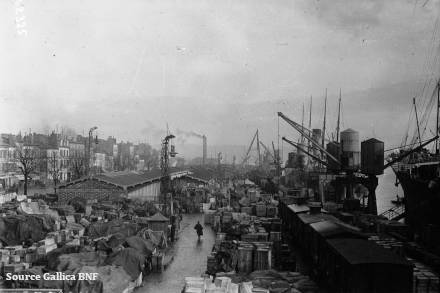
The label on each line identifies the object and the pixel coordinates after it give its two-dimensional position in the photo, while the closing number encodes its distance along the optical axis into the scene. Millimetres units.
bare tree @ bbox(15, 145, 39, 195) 52512
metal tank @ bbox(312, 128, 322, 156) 45938
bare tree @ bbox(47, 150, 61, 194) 58656
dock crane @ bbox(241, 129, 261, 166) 102725
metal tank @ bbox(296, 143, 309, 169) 63938
